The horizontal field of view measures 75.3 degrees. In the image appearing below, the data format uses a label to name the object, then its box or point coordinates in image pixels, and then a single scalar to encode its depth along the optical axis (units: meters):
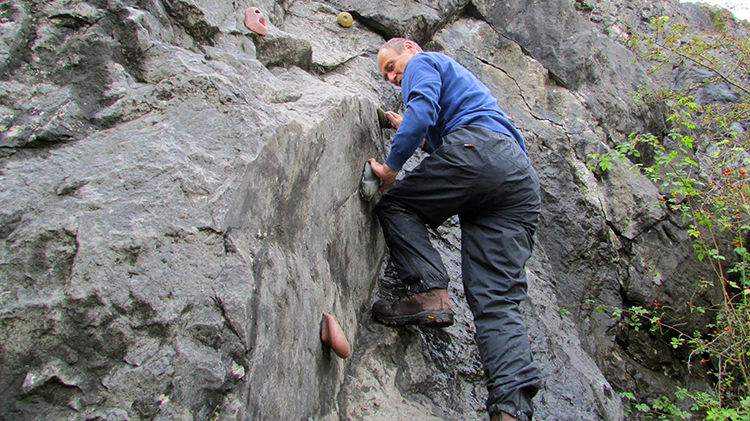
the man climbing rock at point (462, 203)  2.22
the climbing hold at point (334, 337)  1.89
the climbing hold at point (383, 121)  2.98
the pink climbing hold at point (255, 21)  2.74
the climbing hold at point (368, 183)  2.55
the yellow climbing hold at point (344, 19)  4.16
